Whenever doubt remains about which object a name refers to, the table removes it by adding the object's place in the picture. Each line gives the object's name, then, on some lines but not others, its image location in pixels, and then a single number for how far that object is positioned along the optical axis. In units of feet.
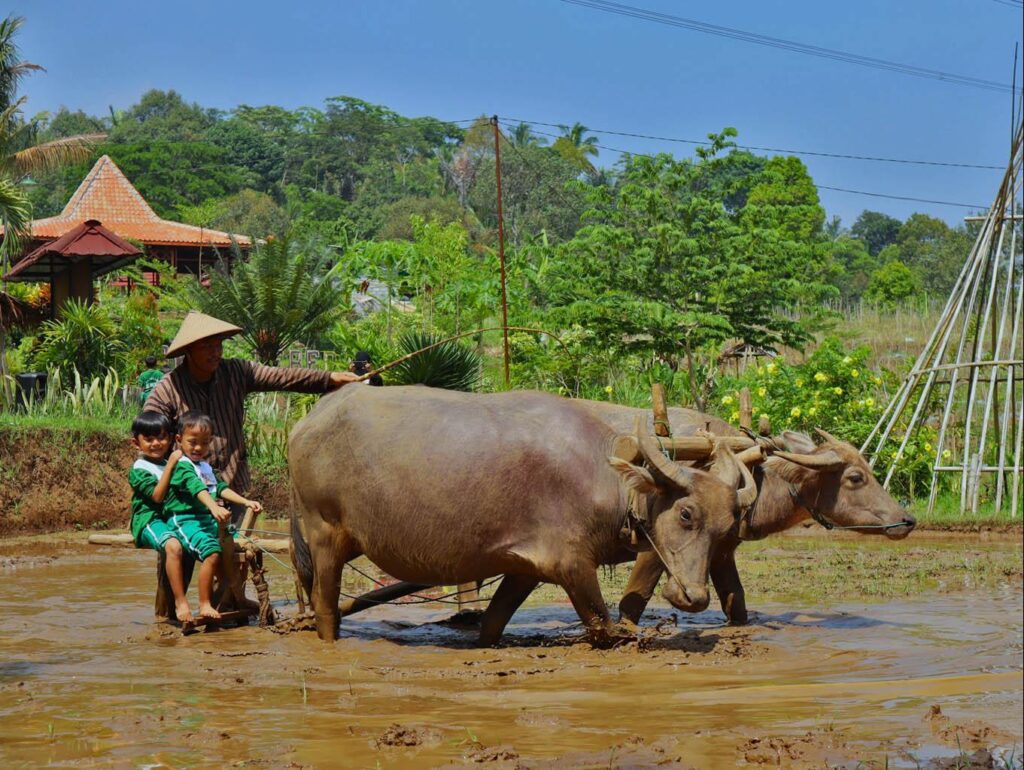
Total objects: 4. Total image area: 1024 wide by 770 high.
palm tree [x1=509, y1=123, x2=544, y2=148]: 211.41
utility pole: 44.84
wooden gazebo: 64.44
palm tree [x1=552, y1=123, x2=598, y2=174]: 203.51
